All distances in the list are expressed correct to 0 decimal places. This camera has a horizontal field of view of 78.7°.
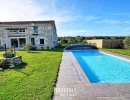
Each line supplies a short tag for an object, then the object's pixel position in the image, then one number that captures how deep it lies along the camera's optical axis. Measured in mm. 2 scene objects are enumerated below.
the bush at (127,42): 15241
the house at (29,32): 17155
